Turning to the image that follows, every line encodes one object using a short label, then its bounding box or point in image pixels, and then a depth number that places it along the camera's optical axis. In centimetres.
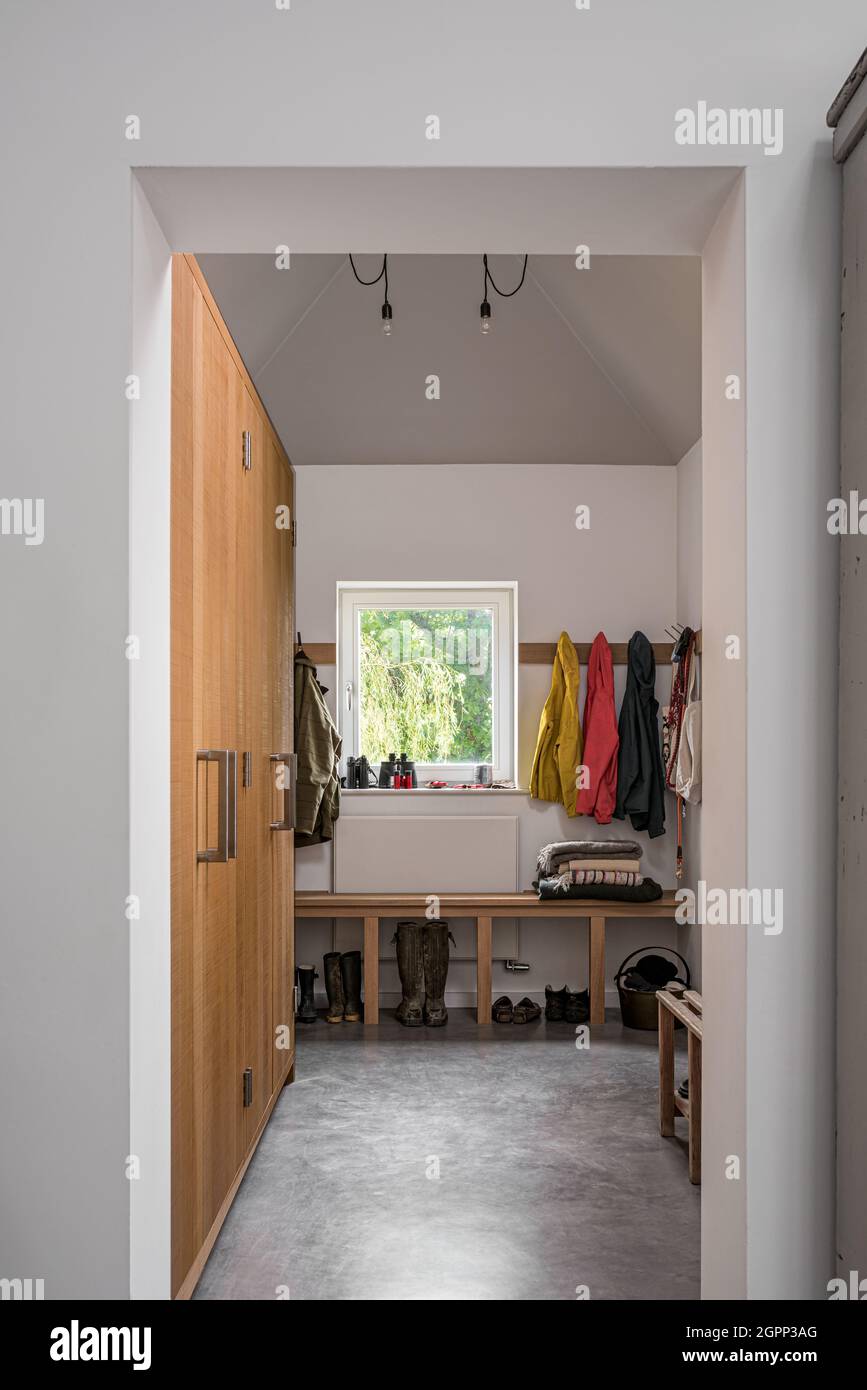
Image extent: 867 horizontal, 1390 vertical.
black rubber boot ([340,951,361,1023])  495
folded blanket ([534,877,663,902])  489
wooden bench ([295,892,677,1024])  489
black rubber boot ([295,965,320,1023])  490
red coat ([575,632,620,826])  511
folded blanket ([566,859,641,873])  492
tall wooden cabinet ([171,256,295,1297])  220
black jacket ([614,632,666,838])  508
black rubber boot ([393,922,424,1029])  487
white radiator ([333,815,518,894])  512
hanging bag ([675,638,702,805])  460
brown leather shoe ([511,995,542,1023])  493
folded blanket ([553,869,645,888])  490
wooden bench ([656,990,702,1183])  307
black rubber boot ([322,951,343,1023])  493
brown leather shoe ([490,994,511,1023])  494
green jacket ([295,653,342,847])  462
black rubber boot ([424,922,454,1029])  490
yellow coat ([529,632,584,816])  512
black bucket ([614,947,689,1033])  473
